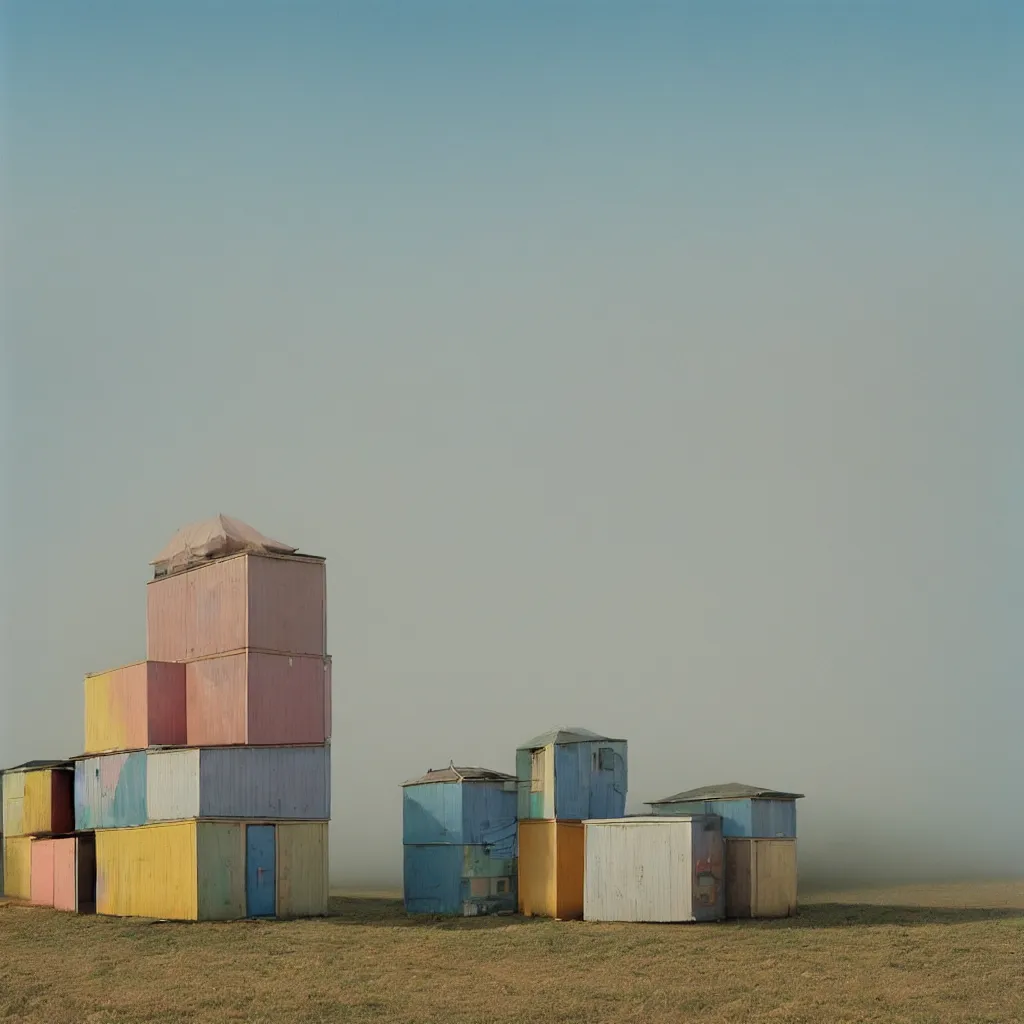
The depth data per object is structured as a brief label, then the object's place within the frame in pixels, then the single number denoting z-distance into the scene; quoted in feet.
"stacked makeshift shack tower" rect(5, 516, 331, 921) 141.38
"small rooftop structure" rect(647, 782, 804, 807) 145.79
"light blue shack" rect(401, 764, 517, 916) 148.46
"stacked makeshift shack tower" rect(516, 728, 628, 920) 145.48
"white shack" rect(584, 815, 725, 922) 135.44
